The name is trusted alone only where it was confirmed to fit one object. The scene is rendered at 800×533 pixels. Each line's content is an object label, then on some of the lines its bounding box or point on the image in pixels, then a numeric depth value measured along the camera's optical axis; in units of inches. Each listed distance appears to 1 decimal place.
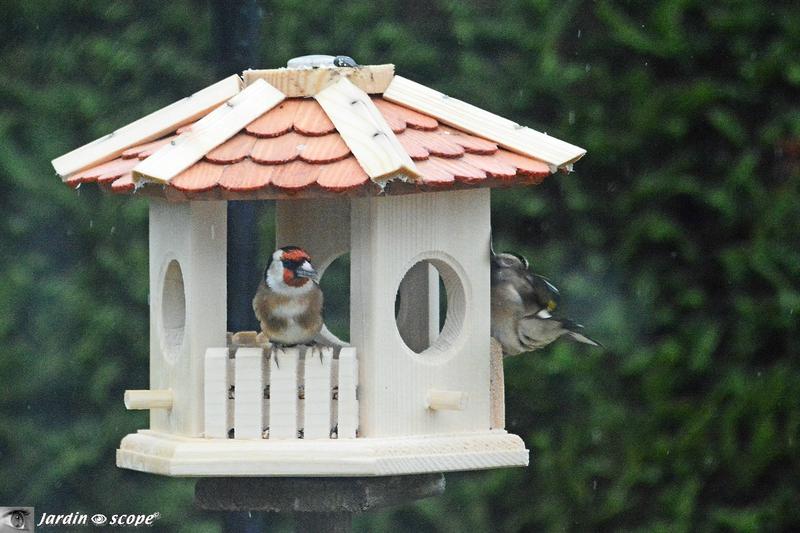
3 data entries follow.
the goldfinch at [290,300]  230.2
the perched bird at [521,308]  252.7
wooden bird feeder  220.2
